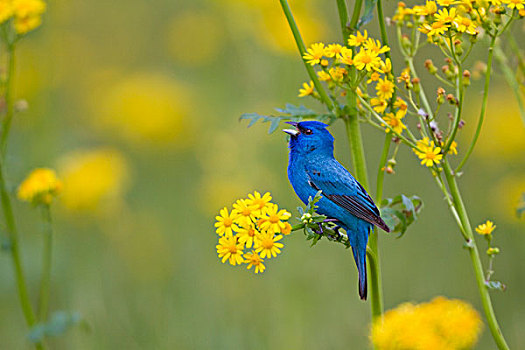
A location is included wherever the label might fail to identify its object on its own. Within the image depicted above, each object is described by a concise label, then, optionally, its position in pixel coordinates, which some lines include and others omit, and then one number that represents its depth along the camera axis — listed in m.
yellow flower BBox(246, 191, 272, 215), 4.28
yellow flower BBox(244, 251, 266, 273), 4.14
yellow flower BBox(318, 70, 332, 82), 4.79
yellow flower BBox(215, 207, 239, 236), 4.26
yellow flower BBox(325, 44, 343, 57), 4.63
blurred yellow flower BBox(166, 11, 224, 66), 13.84
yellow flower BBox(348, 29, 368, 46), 4.54
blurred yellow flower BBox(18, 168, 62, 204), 6.87
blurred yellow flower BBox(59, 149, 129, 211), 10.73
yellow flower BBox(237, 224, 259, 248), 4.21
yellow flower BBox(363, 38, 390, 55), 4.46
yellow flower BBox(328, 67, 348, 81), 4.60
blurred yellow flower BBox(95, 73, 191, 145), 13.45
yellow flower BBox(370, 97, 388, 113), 4.70
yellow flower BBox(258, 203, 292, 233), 4.19
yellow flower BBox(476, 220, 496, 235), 4.62
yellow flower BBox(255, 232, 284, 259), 4.12
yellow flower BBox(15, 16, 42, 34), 6.76
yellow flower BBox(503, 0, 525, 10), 4.66
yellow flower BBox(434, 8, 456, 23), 4.66
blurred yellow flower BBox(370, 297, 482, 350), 3.81
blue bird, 4.33
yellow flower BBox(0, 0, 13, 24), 6.64
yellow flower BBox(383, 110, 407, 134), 4.70
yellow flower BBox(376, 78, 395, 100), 4.70
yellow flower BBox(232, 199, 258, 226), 4.25
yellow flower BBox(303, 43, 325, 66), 4.62
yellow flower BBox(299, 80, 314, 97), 4.93
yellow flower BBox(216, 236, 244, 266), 4.20
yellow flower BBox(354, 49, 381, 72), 4.49
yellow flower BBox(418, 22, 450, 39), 4.62
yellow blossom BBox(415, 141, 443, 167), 4.54
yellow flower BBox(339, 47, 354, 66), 4.57
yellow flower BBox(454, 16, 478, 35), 4.68
